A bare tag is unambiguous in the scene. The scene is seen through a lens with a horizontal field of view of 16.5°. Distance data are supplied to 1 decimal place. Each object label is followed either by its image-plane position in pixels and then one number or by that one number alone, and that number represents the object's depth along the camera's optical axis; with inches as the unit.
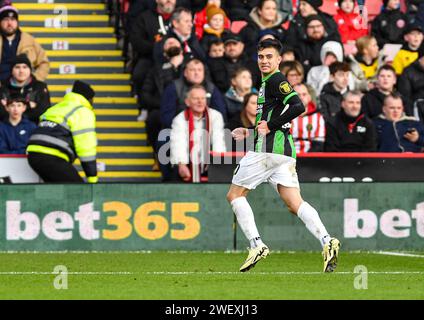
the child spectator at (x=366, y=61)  862.5
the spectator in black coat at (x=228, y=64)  824.3
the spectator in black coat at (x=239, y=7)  887.7
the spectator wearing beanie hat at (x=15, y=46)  829.2
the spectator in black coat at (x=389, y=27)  908.6
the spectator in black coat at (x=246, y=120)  749.3
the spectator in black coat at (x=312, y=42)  864.9
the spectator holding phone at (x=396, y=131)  800.9
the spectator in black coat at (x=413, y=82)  860.0
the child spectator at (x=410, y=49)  884.6
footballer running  546.9
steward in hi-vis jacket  715.4
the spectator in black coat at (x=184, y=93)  779.4
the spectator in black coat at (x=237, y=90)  791.7
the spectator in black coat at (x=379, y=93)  832.3
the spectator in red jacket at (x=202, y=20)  870.9
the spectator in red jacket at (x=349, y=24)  907.4
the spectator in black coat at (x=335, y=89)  814.5
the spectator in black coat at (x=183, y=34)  826.2
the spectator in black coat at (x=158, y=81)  814.5
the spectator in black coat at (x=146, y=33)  855.7
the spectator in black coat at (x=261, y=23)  864.9
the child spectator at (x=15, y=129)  764.0
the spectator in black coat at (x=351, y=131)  778.8
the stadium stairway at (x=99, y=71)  848.9
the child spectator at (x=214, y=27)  853.8
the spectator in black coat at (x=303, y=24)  871.7
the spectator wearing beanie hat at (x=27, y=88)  794.8
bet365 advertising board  699.4
